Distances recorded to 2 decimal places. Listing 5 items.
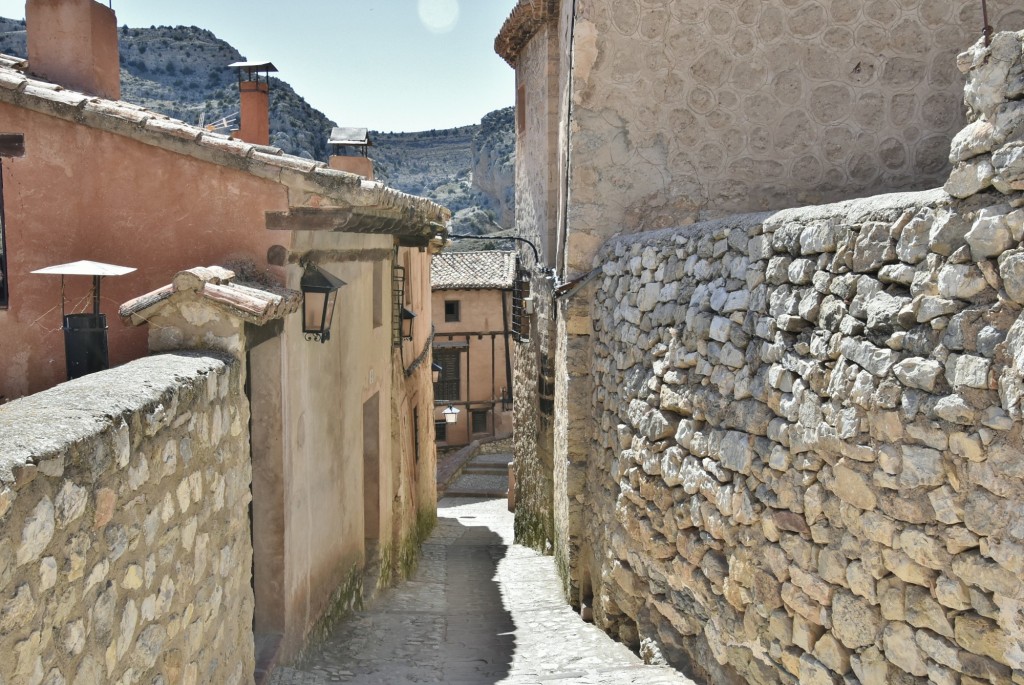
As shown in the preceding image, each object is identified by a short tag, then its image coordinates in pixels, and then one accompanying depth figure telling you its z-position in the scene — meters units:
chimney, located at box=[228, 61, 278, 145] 11.07
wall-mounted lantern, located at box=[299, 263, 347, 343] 6.52
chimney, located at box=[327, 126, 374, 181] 14.14
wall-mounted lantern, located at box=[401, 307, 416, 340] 12.27
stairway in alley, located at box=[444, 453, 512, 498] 22.64
